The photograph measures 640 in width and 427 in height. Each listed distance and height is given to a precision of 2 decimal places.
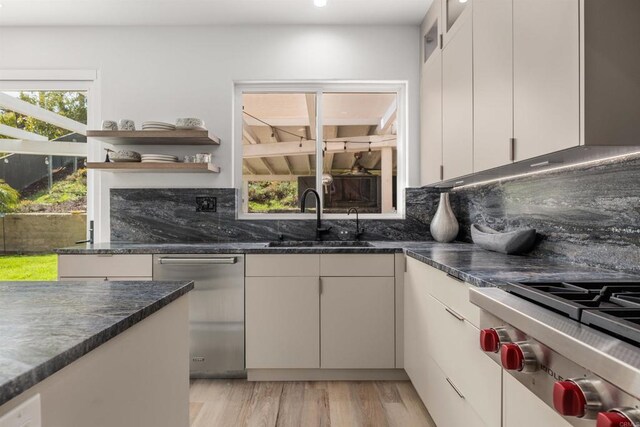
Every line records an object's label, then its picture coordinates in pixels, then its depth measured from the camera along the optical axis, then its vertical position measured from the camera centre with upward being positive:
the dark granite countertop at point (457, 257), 1.45 -0.23
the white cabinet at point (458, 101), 2.15 +0.63
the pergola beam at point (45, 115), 3.35 +0.78
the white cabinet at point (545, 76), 1.30 +0.48
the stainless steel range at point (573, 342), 0.66 -0.26
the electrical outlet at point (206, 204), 3.24 +0.05
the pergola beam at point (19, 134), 3.32 +0.62
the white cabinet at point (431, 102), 2.70 +0.78
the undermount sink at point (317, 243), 3.08 -0.25
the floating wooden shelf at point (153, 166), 2.96 +0.32
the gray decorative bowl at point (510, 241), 2.06 -0.15
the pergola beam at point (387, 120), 3.44 +0.77
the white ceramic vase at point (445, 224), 2.96 -0.09
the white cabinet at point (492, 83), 1.72 +0.59
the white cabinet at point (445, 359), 1.42 -0.63
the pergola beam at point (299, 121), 3.42 +0.75
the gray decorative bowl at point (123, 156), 3.00 +0.40
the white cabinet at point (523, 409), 0.99 -0.52
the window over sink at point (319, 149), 3.36 +0.52
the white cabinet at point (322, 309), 2.67 -0.64
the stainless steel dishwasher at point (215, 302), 2.67 -0.60
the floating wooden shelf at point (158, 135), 2.90 +0.54
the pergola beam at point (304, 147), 3.39 +0.53
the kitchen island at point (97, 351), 0.66 -0.28
